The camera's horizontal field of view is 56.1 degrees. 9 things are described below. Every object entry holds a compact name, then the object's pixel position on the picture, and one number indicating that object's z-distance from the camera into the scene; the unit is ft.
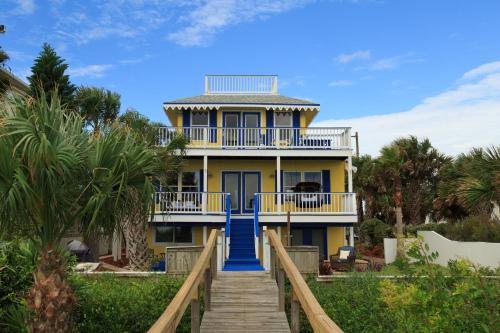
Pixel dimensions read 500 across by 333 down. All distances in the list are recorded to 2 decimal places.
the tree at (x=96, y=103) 74.42
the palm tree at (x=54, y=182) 18.35
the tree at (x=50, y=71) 63.26
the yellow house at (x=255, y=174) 65.51
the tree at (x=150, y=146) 56.24
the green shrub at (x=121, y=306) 28.81
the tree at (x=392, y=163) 76.85
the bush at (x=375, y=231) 91.83
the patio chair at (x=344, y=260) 58.93
